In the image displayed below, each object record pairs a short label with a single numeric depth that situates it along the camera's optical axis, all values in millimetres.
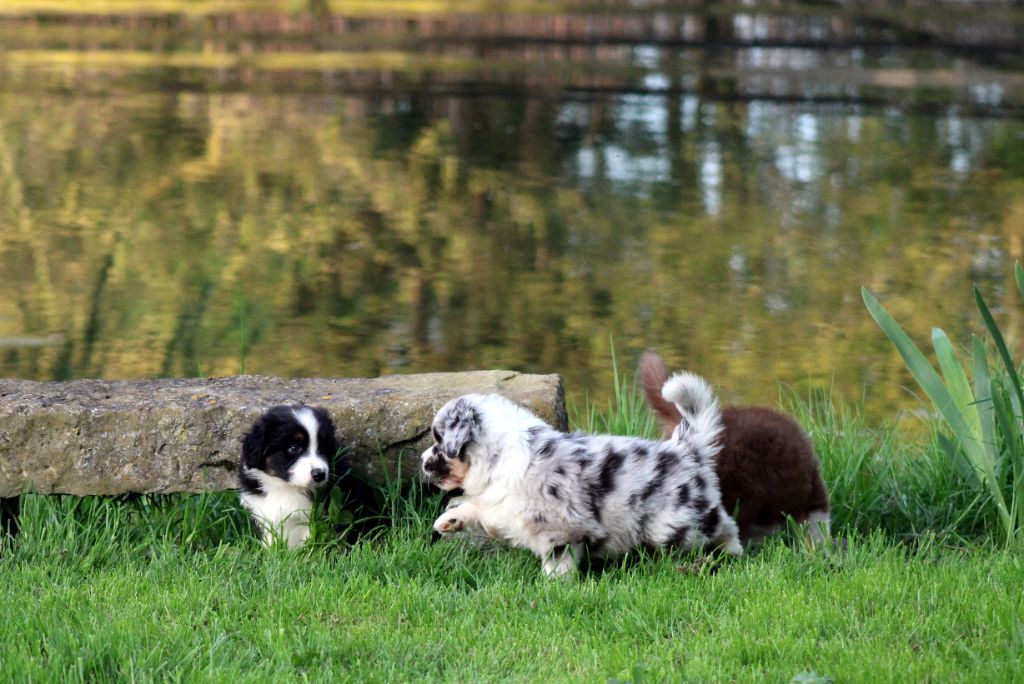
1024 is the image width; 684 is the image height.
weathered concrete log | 9625
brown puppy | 9641
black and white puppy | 9187
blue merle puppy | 8852
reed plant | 9578
